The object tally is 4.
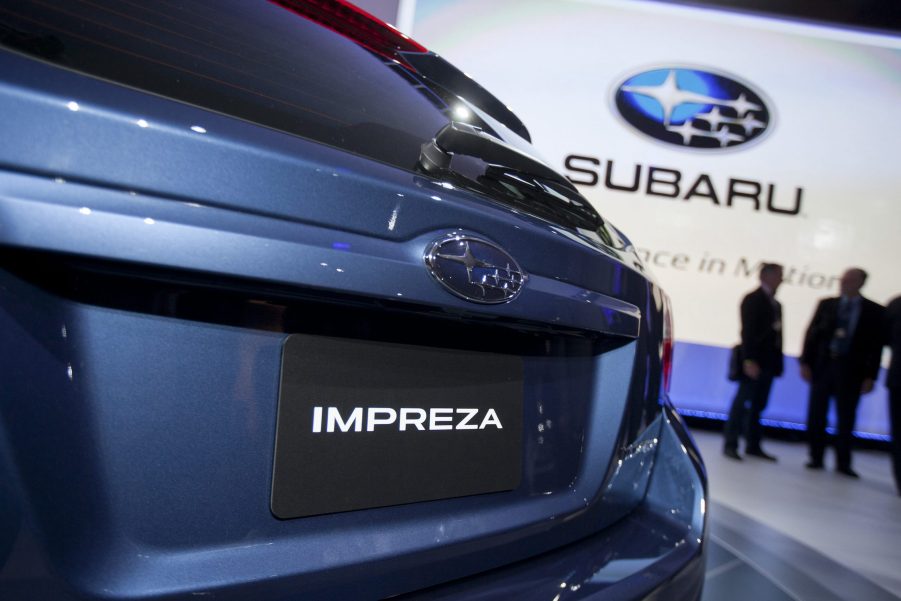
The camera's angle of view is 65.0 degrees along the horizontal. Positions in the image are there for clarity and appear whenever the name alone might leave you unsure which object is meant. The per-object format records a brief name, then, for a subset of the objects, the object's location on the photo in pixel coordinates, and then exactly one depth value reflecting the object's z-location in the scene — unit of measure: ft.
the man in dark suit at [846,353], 16.46
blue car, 1.82
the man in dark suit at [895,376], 14.93
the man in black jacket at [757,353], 16.78
